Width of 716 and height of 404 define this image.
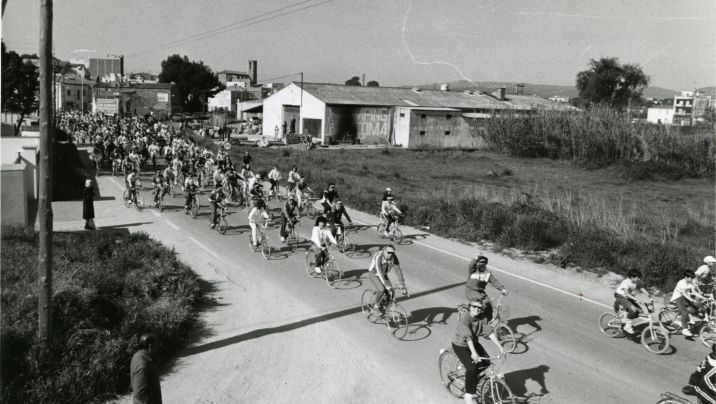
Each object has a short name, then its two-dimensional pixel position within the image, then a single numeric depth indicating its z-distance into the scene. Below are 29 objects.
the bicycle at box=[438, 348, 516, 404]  8.27
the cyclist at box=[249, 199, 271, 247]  17.28
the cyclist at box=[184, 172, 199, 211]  22.55
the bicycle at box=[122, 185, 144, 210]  24.34
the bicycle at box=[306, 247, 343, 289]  14.44
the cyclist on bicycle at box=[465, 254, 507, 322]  10.77
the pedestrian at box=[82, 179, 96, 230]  19.47
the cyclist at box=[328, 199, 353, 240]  17.62
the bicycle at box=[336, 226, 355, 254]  17.61
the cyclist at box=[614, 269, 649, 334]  11.17
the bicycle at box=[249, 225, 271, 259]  16.92
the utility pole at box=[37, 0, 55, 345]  7.92
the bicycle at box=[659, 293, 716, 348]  11.30
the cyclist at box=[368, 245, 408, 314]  11.48
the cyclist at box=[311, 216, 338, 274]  14.34
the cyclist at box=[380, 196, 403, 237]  18.98
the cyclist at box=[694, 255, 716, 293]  12.55
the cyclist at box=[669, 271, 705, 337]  11.57
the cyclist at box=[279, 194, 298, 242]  17.91
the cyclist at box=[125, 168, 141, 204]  24.00
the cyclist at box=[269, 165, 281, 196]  26.19
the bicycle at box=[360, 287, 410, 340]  11.34
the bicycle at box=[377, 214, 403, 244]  19.42
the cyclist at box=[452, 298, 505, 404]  8.25
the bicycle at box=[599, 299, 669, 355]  10.86
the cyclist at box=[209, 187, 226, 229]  20.25
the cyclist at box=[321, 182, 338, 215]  19.01
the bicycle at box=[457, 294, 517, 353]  10.67
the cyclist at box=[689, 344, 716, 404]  7.80
